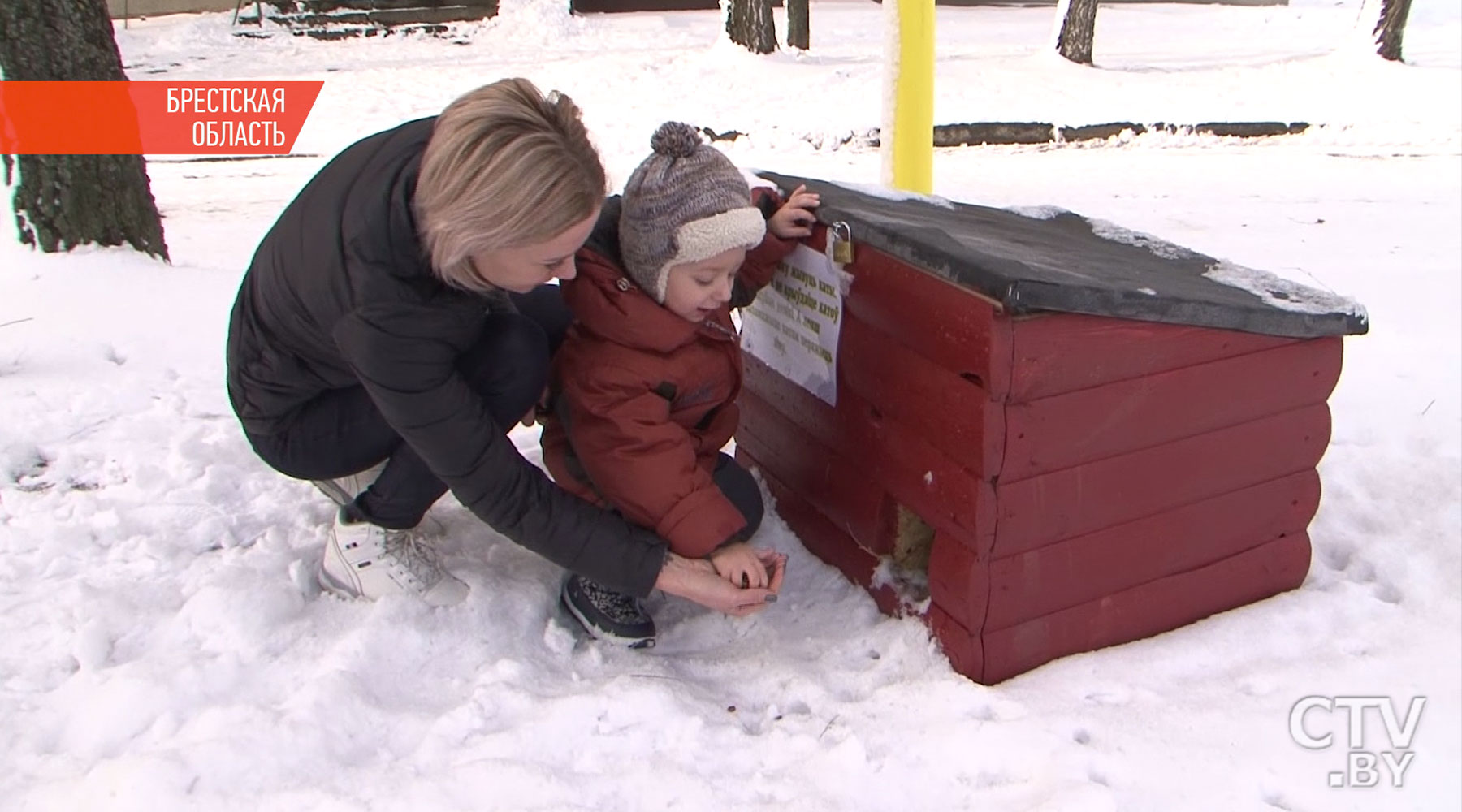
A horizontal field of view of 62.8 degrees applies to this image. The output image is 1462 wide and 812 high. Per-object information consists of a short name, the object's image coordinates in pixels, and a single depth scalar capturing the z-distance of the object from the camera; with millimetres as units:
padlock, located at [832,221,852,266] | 2283
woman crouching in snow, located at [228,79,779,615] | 1758
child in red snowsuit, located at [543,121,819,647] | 2107
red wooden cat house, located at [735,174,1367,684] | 1982
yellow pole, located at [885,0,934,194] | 3512
